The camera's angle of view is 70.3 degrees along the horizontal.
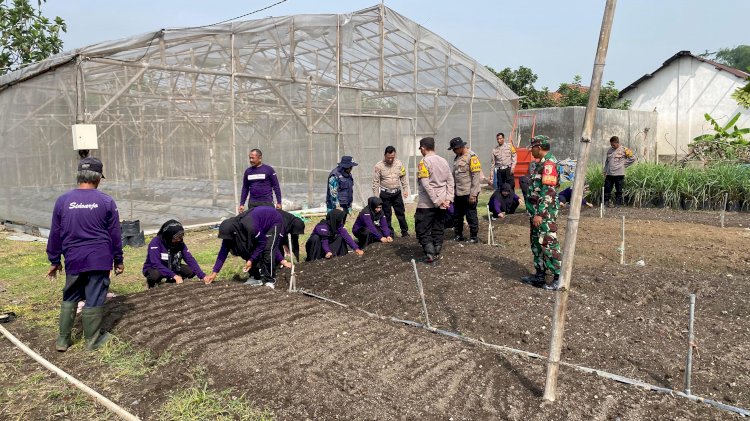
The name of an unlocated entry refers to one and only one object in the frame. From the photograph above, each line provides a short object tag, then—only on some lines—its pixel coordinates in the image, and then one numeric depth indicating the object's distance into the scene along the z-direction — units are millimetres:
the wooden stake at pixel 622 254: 7122
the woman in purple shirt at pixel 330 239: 7477
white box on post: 8656
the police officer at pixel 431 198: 6809
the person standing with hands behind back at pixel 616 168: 11594
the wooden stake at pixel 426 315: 4748
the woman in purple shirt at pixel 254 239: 6156
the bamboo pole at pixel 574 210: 2951
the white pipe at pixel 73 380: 3283
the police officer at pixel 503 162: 11852
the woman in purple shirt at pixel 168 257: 5910
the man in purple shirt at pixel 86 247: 4418
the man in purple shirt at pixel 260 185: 8242
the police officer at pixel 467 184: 7887
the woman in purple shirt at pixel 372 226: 7922
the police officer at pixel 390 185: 8914
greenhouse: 9773
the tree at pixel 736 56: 60028
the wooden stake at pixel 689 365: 3379
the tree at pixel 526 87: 24877
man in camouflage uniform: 5559
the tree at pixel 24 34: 15734
